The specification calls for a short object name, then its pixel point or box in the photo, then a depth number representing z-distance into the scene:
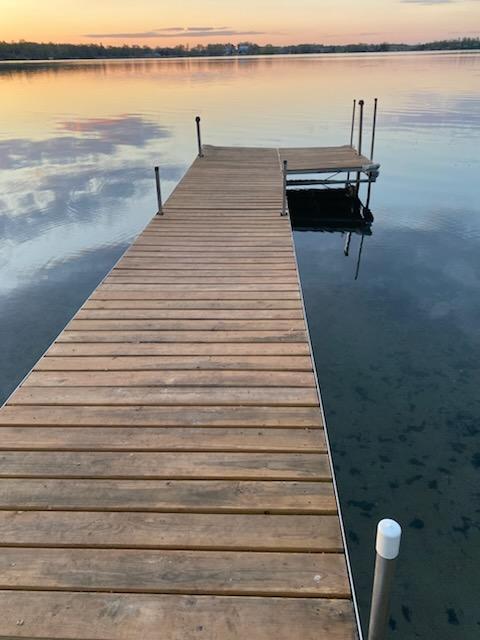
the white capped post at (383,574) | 1.89
